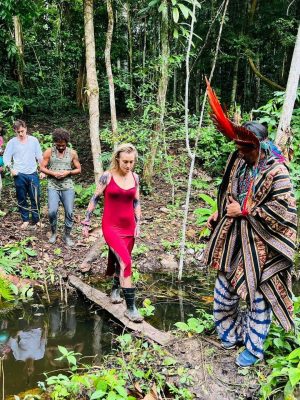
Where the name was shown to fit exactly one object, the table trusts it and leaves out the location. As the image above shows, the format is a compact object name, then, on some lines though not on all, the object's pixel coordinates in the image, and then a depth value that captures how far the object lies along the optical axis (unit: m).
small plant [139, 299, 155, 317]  4.78
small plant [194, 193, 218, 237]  7.88
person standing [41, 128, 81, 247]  6.48
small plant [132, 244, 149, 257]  6.63
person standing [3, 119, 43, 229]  6.84
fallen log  4.12
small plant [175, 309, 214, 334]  4.03
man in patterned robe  3.25
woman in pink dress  4.43
